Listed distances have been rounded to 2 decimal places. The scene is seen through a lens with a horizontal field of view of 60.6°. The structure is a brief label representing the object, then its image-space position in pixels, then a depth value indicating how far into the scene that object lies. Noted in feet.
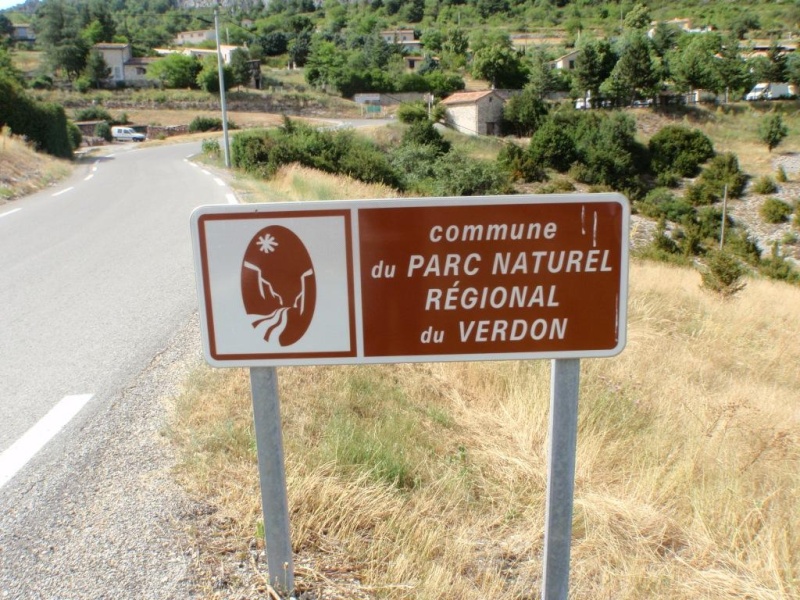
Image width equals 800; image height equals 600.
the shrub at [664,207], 142.51
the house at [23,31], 403.32
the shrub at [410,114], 160.04
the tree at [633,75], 203.41
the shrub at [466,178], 109.60
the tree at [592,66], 212.23
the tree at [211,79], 225.15
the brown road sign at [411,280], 5.67
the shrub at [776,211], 139.54
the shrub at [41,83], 209.87
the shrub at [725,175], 155.33
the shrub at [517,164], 157.79
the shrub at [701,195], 153.58
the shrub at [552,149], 167.32
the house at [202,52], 298.11
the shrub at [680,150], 170.39
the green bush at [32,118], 80.74
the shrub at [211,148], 88.63
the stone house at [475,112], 187.42
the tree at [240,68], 233.96
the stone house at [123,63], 262.47
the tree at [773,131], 175.32
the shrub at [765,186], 152.35
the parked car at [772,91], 225.15
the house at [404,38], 374.34
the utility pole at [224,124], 67.85
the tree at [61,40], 228.02
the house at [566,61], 279.90
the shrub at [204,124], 168.66
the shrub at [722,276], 34.55
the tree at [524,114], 188.85
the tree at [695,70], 209.05
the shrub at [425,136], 142.00
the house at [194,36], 441.68
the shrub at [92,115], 176.04
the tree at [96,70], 224.33
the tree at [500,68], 244.42
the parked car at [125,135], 156.21
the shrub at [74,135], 107.04
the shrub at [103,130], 153.07
